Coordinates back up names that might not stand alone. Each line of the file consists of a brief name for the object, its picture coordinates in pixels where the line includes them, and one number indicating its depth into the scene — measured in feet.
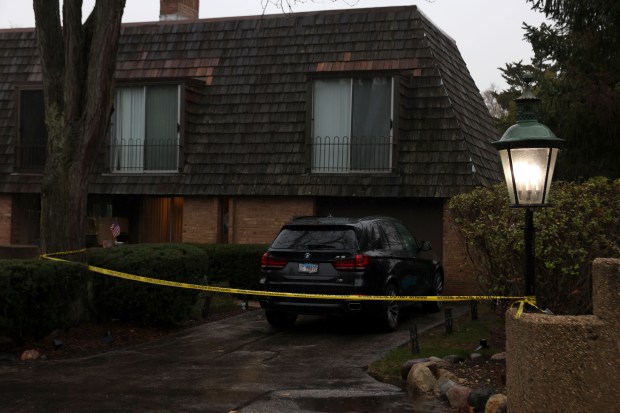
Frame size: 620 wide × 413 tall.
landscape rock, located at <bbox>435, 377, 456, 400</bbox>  27.06
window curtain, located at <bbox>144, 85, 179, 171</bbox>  65.31
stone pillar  20.12
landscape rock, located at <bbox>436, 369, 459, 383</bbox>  28.07
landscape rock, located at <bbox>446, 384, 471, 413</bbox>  25.77
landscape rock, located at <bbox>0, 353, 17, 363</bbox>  33.55
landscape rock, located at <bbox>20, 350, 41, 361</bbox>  34.12
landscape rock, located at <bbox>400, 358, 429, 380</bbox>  29.84
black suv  38.27
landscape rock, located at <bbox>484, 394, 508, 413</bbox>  23.56
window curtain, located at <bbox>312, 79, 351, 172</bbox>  61.16
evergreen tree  53.78
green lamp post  23.35
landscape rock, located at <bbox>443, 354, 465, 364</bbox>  31.22
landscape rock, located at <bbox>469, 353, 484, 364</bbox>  31.22
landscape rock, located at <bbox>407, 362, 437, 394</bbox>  28.07
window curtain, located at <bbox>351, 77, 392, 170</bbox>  59.93
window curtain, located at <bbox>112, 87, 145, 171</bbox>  66.49
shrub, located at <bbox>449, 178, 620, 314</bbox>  29.86
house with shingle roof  59.26
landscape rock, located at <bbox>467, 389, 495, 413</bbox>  24.91
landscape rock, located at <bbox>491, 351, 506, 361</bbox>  30.73
